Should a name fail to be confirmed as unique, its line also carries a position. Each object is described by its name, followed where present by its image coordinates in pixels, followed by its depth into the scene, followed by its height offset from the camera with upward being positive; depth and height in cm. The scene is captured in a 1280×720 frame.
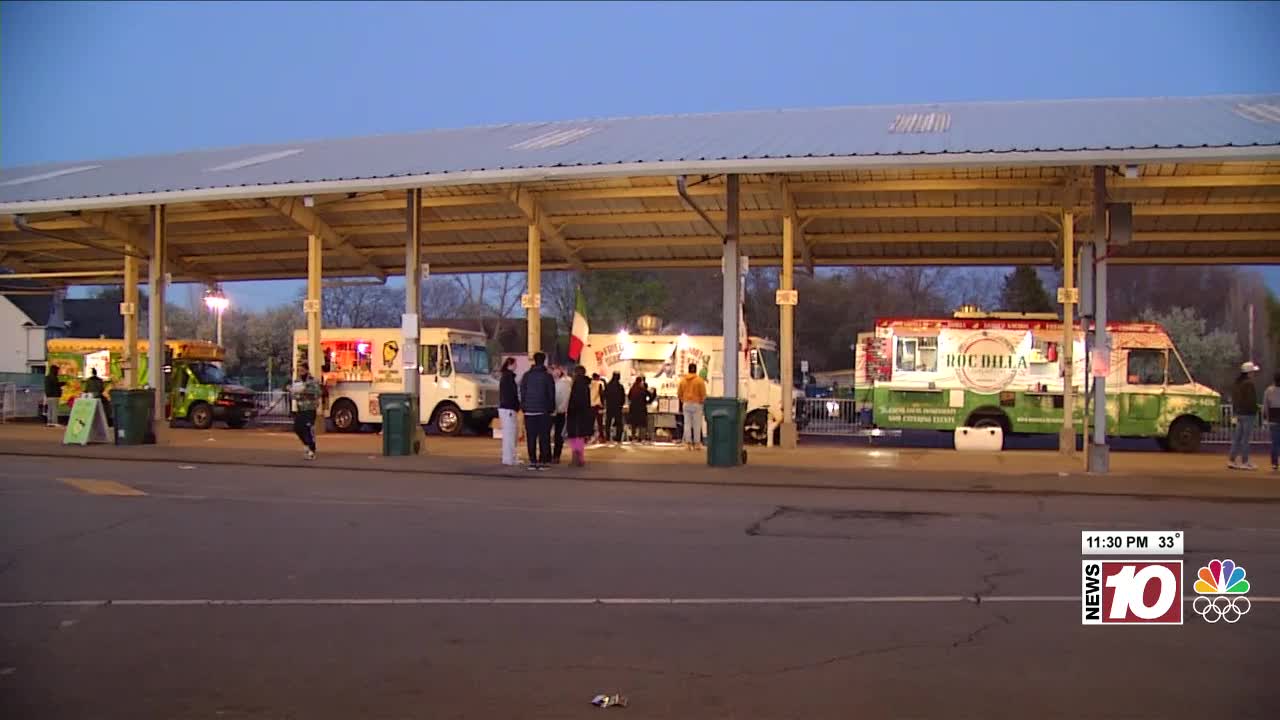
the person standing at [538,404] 1786 -40
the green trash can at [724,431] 1848 -82
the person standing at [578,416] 1861 -61
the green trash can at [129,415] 2200 -81
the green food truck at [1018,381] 2333 +11
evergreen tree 4531 +387
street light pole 3756 +262
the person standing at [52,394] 2950 -55
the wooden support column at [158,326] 2233 +102
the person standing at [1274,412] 1834 -38
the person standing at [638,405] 2342 -51
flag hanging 2203 +100
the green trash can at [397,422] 2000 -81
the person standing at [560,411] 1920 -54
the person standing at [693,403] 2194 -43
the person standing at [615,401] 2248 -42
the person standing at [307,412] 1919 -62
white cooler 2291 -112
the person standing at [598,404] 2319 -51
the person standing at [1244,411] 1842 -37
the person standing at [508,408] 1823 -48
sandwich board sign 2194 -99
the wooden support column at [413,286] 2014 +170
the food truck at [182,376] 2984 -3
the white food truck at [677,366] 2425 +34
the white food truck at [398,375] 2698 +6
